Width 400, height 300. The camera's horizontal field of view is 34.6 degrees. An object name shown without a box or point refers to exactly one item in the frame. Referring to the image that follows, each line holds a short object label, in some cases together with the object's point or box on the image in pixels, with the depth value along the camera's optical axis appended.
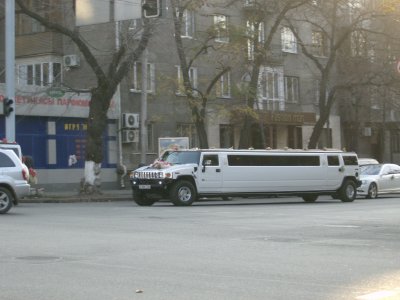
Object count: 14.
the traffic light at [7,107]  24.05
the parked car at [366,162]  31.86
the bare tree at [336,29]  32.44
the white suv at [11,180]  17.45
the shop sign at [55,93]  28.66
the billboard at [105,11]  19.22
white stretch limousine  21.80
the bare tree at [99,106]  26.34
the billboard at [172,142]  30.23
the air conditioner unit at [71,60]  33.50
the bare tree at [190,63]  28.77
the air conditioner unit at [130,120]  33.94
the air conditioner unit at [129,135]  34.25
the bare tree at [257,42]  30.11
